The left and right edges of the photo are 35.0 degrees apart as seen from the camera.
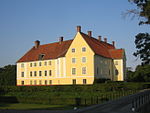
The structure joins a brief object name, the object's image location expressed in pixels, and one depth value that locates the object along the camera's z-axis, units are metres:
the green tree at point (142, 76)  56.28
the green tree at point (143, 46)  29.10
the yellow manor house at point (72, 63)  55.22
